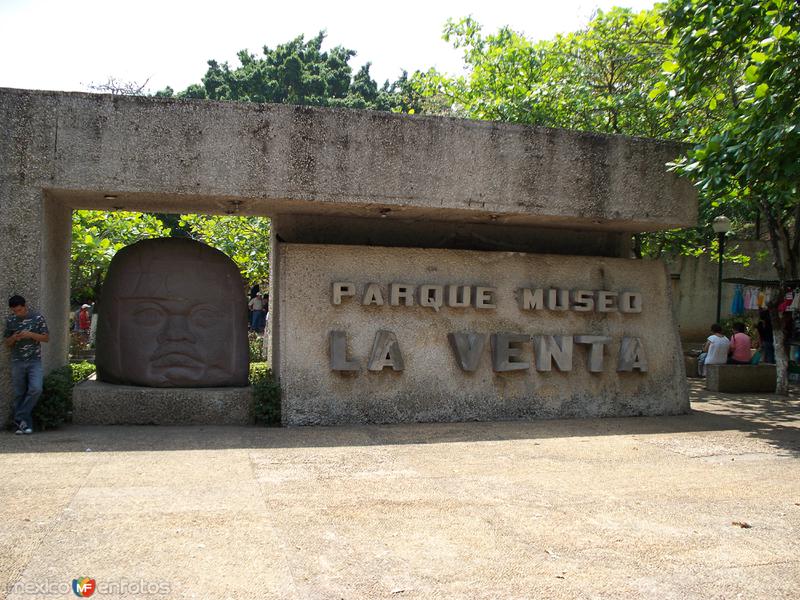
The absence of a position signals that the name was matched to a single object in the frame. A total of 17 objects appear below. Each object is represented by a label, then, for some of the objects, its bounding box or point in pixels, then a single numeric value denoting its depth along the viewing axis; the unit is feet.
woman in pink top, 45.42
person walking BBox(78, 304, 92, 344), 70.11
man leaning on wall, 26.40
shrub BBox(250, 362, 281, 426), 29.17
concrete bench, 44.21
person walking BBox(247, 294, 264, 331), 71.46
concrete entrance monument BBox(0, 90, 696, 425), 27.71
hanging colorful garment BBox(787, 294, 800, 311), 47.62
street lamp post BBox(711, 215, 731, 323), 53.31
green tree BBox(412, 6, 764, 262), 47.16
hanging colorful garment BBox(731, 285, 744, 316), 62.59
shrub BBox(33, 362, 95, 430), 27.30
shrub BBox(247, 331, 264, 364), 51.92
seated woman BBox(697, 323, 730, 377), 45.32
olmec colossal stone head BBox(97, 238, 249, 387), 29.81
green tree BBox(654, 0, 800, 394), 25.75
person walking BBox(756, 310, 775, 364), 56.18
